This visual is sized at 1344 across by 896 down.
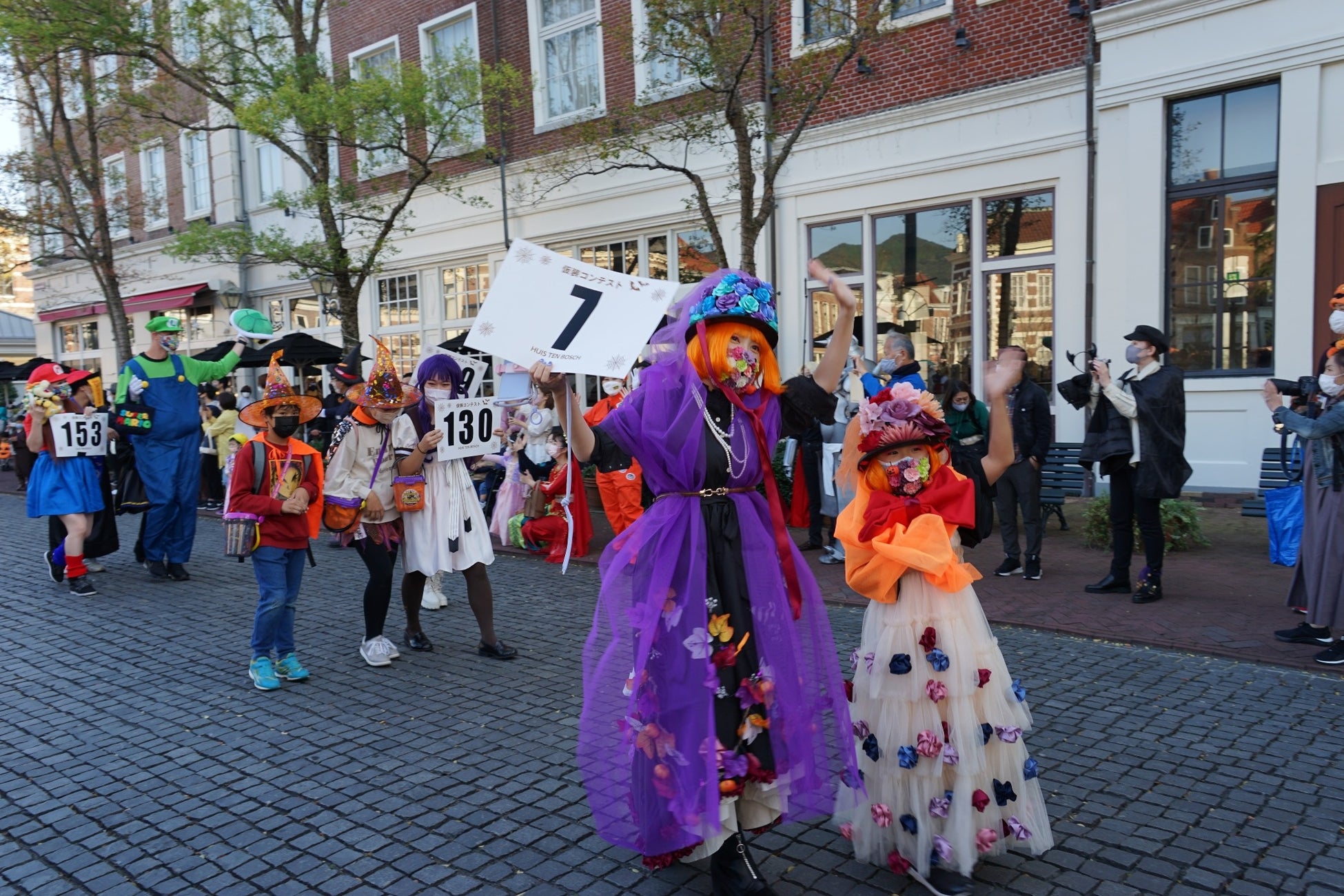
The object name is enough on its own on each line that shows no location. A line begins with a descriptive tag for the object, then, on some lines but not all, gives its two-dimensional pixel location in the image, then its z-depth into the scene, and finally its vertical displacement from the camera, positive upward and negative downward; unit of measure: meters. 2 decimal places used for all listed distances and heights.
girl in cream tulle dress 3.13 -1.08
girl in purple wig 6.00 -0.89
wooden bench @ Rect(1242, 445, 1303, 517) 8.79 -1.15
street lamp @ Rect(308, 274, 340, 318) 16.11 +1.75
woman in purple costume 3.05 -0.86
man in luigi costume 8.76 -0.48
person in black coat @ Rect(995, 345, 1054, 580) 8.11 -0.88
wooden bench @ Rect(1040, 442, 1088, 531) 9.60 -1.14
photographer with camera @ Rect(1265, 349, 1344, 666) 5.51 -0.88
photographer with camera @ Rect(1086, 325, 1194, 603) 6.94 -0.54
